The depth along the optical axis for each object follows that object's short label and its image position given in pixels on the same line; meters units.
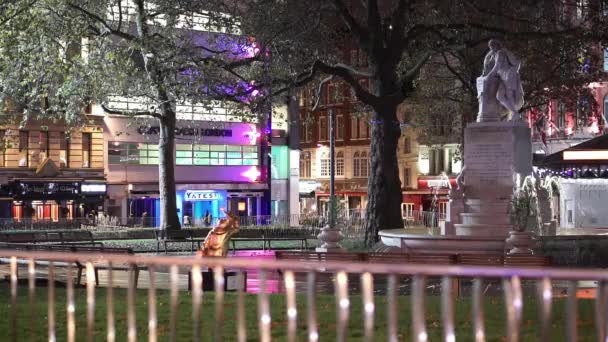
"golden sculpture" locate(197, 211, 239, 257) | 18.06
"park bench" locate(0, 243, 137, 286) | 19.95
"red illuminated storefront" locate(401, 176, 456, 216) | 72.94
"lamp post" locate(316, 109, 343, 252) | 23.80
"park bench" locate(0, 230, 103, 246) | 32.44
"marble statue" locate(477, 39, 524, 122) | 23.88
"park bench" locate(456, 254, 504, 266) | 17.45
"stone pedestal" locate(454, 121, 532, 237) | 23.17
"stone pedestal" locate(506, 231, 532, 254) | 20.08
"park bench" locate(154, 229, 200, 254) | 35.26
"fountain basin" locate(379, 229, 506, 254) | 21.80
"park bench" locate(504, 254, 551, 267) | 17.25
